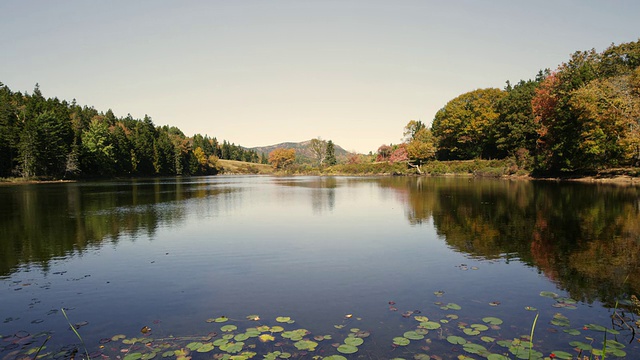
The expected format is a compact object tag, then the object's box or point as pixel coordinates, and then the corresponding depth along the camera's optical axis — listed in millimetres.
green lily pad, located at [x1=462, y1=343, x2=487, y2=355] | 6312
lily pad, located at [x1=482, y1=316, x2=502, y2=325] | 7493
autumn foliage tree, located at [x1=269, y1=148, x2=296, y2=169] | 166125
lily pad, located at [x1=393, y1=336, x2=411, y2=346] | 6605
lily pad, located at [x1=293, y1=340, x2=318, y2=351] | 6465
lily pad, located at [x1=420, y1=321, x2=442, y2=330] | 7297
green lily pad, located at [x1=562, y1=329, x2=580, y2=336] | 6961
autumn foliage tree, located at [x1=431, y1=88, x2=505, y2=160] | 83938
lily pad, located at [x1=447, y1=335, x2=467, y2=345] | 6635
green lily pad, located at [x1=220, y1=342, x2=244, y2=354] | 6391
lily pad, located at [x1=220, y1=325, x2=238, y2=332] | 7288
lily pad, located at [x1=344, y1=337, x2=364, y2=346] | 6598
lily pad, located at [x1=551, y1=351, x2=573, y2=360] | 6027
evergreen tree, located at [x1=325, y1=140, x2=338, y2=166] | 155925
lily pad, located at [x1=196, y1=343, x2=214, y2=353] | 6457
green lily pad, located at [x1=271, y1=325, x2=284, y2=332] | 7191
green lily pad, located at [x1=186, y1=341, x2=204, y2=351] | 6534
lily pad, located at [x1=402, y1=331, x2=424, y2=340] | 6816
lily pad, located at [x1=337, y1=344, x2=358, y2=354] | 6280
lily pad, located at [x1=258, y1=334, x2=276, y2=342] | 6814
